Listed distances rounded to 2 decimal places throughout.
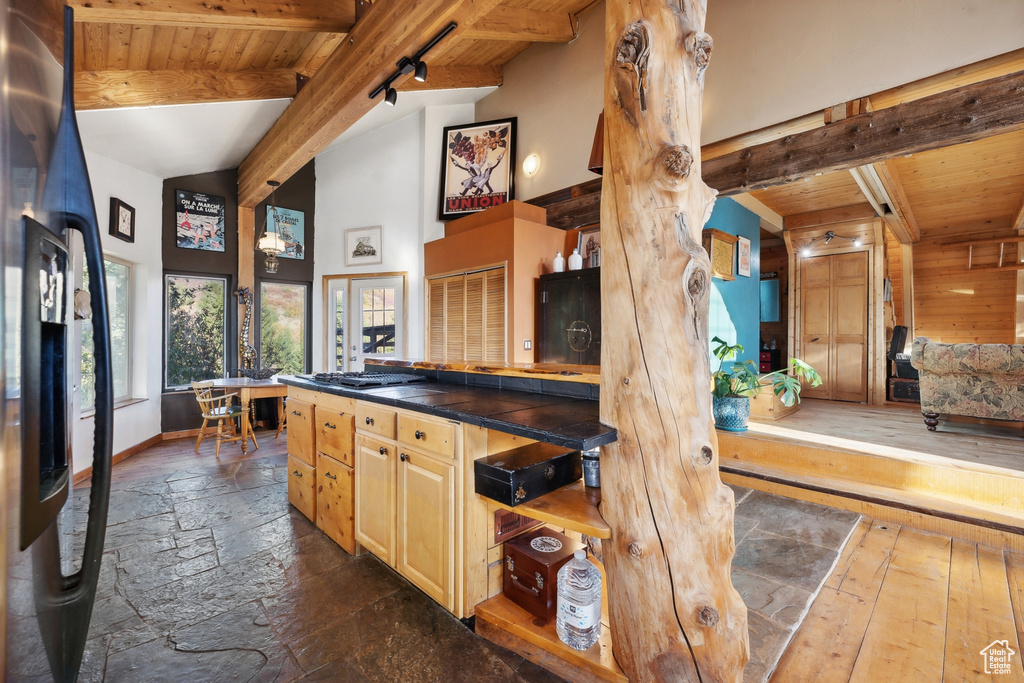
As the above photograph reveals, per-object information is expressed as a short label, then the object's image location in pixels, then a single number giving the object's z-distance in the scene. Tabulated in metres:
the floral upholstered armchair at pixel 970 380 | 3.89
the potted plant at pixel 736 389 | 3.58
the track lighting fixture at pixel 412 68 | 2.94
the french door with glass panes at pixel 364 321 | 6.01
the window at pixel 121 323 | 4.60
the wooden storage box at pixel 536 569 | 1.72
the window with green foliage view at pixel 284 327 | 6.21
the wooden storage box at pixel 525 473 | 1.59
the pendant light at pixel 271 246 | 4.92
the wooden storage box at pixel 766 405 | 4.70
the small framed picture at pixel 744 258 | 5.66
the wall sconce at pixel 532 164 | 5.44
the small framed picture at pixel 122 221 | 4.34
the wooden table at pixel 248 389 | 4.68
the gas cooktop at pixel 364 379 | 2.68
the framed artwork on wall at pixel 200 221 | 5.39
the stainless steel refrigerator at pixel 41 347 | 0.43
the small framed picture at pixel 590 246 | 4.66
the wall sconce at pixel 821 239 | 6.59
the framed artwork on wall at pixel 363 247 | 6.10
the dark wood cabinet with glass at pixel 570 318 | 4.14
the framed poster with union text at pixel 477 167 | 5.61
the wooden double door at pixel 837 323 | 6.51
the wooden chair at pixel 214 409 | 4.46
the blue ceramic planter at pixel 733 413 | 3.76
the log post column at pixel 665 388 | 1.37
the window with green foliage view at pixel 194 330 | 5.40
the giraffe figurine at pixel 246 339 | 5.69
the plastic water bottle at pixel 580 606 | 1.57
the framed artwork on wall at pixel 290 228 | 6.22
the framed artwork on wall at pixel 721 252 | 4.84
